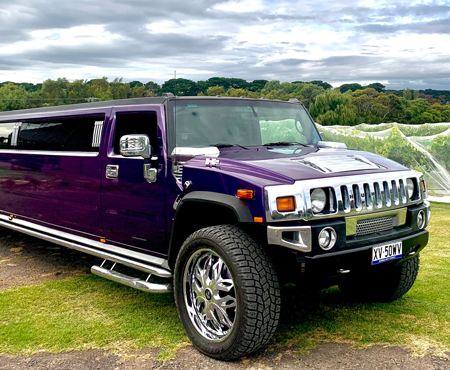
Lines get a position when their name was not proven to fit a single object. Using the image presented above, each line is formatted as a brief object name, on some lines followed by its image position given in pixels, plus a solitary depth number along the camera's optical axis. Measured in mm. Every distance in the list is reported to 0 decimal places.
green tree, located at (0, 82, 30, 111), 105525
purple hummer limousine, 3580
